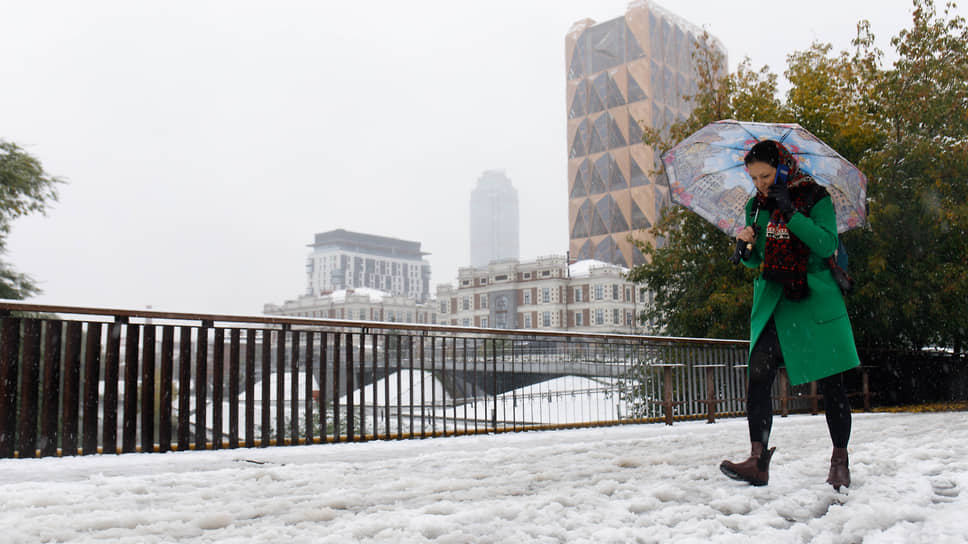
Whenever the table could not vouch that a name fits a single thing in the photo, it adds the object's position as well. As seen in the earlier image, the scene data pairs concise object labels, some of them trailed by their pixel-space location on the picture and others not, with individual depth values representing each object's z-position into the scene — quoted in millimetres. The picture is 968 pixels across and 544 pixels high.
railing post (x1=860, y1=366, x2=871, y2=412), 12266
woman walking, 3443
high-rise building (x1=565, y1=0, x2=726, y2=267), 85250
